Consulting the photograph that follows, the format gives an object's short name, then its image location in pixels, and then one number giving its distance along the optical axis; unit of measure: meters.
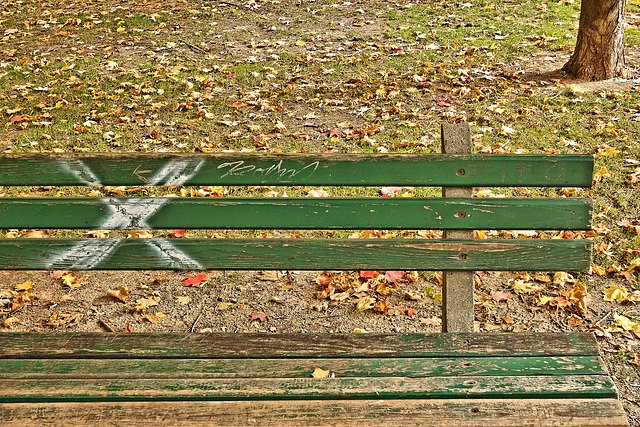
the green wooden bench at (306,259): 1.78
